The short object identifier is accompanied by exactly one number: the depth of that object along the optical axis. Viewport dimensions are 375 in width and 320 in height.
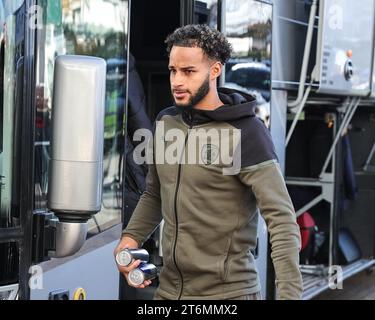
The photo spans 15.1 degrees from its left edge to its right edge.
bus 4.17
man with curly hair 4.40
